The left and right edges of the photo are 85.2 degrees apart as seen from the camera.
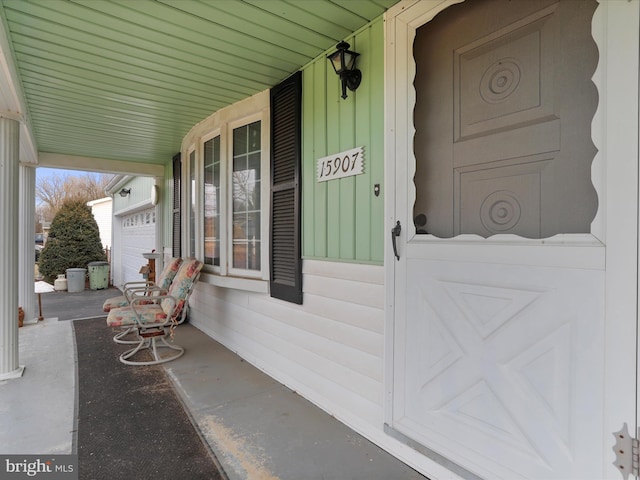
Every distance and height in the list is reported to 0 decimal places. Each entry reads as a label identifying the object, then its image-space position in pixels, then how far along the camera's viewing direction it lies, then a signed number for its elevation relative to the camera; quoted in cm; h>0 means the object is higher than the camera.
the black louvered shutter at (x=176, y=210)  500 +42
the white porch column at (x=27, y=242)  473 -6
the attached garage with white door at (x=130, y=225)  772 +35
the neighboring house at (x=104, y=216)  1391 +92
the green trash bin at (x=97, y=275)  904 -96
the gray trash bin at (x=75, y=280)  860 -104
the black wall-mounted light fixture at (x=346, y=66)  211 +106
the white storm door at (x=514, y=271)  118 -13
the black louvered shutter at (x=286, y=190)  263 +38
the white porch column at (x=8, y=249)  292 -9
